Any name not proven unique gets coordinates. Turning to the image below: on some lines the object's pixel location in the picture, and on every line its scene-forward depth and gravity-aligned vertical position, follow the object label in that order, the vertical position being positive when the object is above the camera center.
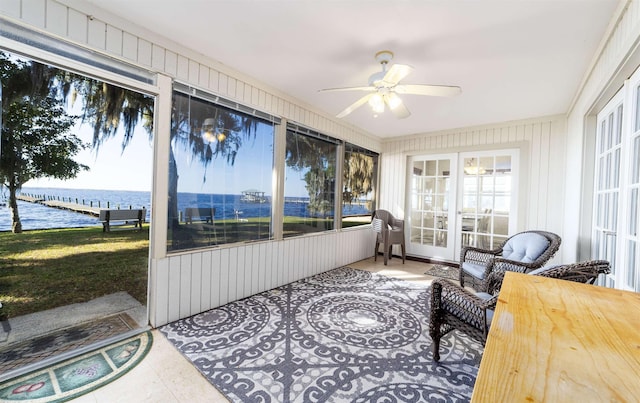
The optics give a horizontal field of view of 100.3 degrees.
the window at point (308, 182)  3.53 +0.26
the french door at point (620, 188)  1.71 +0.17
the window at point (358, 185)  4.57 +0.30
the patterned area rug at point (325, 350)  1.64 -1.14
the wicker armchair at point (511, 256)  2.62 -0.54
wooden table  0.53 -0.36
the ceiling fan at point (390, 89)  2.07 +0.97
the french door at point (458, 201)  4.26 +0.07
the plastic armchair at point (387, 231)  4.59 -0.49
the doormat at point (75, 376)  1.53 -1.17
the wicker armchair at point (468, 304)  1.46 -0.64
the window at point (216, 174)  2.45 +0.23
